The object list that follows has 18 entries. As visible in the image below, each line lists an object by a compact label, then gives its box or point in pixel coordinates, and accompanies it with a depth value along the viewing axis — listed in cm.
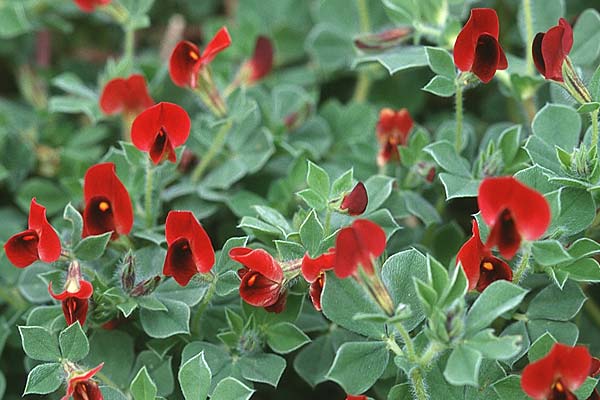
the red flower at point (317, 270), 47
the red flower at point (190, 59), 52
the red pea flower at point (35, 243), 49
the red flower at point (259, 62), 61
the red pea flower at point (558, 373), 45
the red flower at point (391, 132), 55
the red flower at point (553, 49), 49
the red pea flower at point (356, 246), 45
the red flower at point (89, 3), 58
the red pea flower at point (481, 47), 49
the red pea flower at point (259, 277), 48
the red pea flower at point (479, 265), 48
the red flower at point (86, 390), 47
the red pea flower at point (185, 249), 48
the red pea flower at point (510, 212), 45
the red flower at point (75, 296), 48
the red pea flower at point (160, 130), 50
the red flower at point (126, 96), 57
